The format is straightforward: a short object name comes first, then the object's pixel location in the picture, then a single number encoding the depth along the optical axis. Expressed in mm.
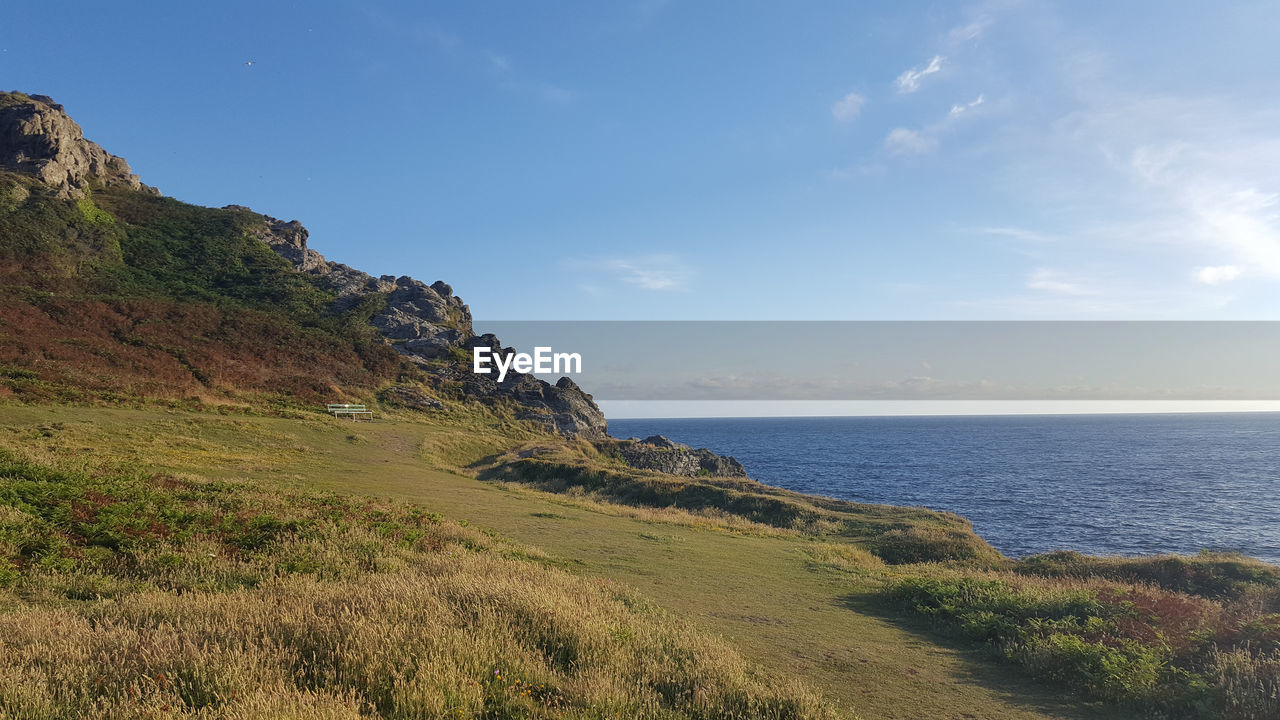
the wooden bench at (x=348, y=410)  51469
